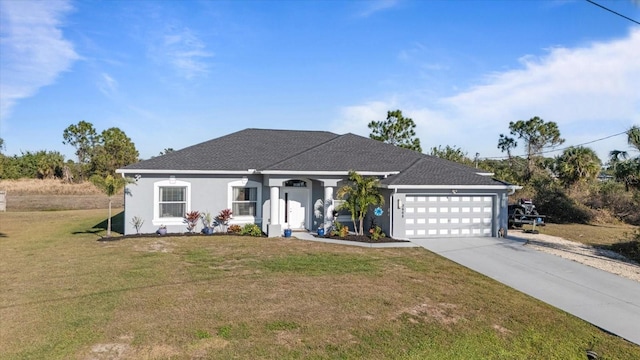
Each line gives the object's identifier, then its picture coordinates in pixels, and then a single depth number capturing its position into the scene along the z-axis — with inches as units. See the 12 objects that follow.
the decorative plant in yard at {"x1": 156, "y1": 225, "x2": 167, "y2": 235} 653.9
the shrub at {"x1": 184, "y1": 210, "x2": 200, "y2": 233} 669.3
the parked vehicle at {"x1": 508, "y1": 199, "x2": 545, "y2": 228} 803.0
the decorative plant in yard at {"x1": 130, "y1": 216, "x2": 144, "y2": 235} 654.5
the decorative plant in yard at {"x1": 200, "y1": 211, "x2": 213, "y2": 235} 681.0
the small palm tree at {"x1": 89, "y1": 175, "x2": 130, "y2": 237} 612.7
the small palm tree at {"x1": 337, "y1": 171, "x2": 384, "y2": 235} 625.3
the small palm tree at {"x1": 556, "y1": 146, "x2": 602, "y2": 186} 978.1
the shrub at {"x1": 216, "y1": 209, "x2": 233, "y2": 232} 681.0
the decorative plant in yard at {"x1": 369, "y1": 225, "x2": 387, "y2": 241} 622.8
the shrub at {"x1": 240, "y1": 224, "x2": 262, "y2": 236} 672.4
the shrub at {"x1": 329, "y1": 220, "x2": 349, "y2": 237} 649.0
